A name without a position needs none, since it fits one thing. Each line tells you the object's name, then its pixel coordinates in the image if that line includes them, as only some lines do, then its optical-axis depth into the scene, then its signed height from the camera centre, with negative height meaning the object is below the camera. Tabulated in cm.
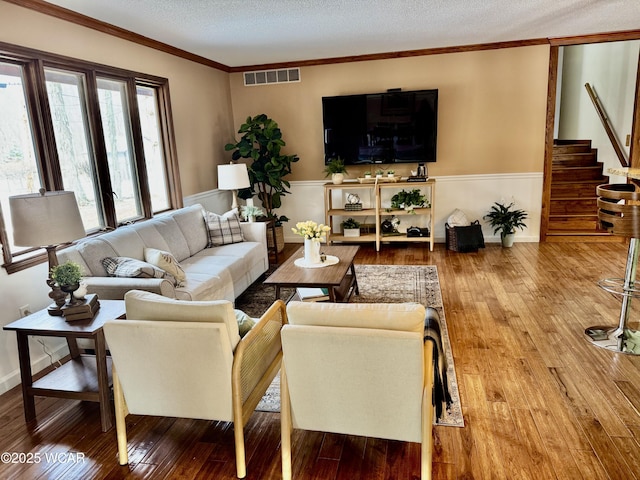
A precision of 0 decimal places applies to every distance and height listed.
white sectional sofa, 296 -80
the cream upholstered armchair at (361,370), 170 -86
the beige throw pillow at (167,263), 331 -76
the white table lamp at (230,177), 505 -22
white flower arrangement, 363 -63
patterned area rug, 394 -132
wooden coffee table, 329 -93
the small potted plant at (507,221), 557 -93
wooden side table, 234 -115
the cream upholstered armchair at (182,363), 189 -89
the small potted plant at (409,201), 568 -65
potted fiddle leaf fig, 562 +5
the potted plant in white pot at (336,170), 580 -22
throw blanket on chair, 196 -97
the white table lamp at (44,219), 236 -29
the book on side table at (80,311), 245 -81
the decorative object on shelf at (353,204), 586 -67
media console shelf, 562 -76
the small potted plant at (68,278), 250 -64
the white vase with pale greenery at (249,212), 510 -64
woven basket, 550 -113
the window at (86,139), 305 +21
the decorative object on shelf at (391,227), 589 -100
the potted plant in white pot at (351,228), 589 -100
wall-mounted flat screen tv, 563 +32
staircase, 582 -70
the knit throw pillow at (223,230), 461 -74
